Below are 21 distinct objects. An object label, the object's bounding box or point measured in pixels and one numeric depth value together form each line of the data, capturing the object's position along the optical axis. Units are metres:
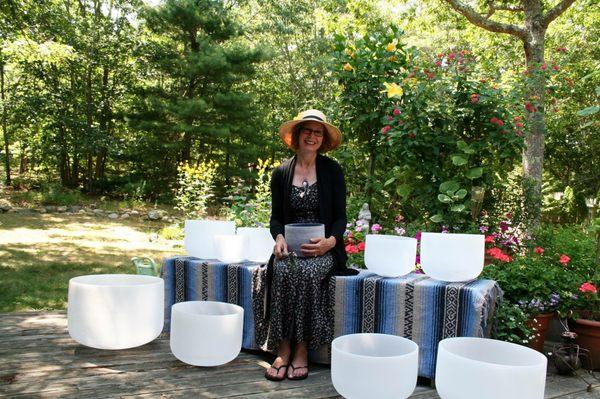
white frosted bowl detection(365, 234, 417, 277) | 2.17
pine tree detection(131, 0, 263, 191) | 9.81
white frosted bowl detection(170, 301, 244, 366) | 1.99
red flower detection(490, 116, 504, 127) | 3.20
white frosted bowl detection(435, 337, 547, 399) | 1.27
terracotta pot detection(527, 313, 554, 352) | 2.29
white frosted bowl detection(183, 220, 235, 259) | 2.65
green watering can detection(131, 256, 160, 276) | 2.78
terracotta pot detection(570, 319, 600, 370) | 2.29
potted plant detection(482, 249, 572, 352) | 2.31
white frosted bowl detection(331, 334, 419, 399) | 1.41
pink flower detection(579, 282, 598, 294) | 2.29
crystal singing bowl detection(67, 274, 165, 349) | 2.02
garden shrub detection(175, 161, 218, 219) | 5.17
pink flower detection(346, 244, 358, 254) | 2.97
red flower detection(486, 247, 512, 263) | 2.60
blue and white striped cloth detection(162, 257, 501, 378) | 1.96
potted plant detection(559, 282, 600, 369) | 2.29
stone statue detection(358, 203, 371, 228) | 3.47
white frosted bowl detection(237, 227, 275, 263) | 2.55
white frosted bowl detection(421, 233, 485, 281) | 2.06
